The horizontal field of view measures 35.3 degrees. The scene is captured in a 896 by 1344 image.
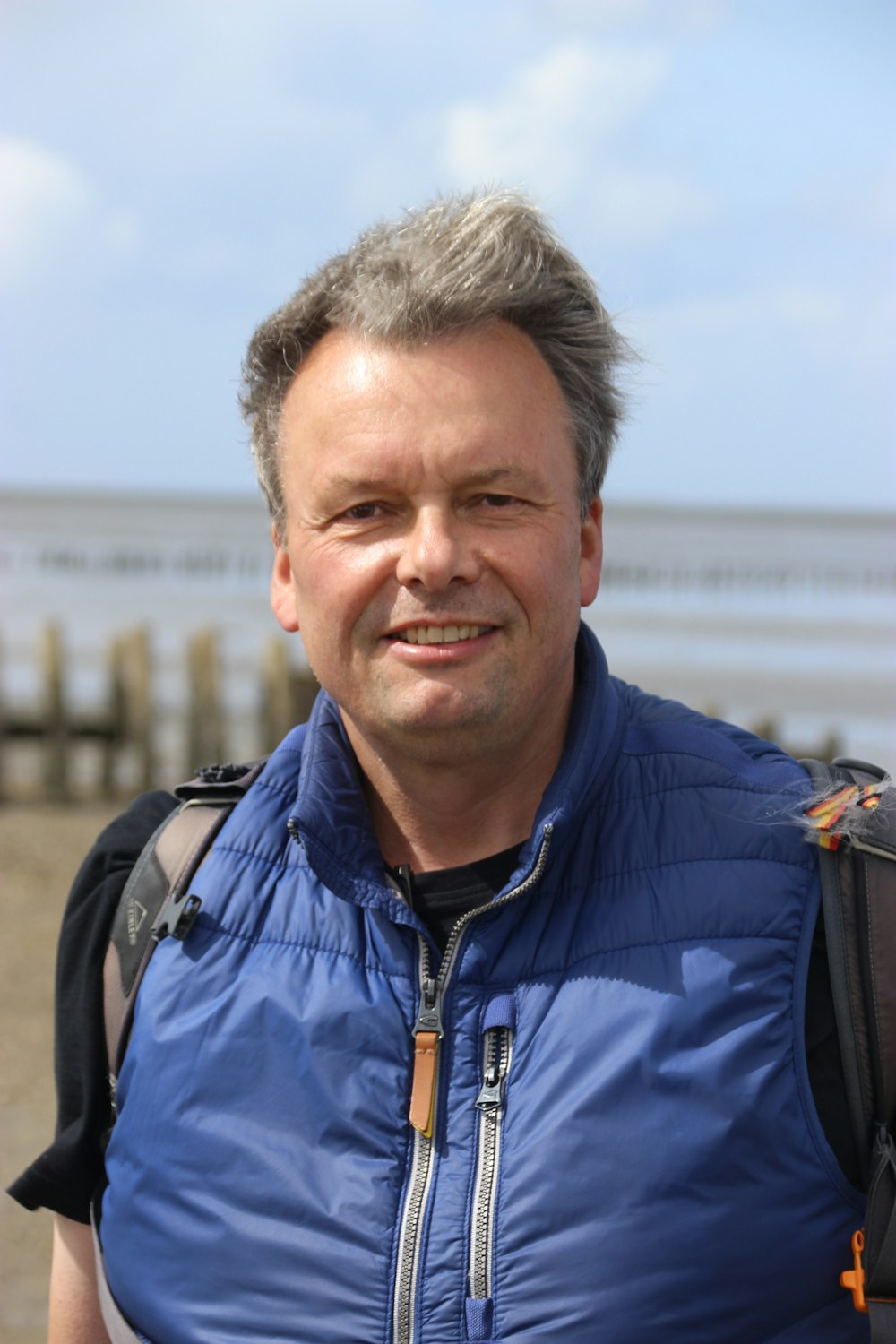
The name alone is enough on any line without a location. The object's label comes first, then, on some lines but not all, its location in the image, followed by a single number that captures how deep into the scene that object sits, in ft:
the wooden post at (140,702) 36.63
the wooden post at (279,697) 34.58
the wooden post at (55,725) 36.16
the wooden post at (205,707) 36.09
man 7.10
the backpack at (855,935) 6.92
